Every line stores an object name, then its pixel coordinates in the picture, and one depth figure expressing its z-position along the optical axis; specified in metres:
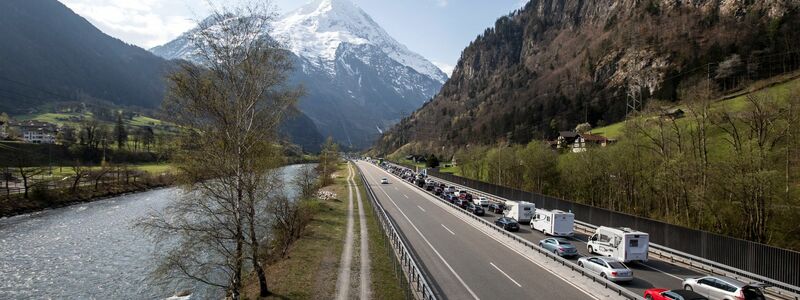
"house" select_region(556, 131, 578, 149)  107.82
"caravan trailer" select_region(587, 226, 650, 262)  28.61
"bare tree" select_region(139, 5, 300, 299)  17.47
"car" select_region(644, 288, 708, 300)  18.80
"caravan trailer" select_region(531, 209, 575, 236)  38.25
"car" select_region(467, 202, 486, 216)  50.78
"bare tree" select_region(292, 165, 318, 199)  56.31
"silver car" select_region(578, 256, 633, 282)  23.77
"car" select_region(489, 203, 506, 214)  54.62
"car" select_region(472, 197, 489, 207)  55.84
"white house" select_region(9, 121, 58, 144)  160.62
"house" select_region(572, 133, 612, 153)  85.82
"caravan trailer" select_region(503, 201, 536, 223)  45.75
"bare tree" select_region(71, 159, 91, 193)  79.74
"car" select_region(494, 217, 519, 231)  40.09
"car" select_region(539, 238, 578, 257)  29.59
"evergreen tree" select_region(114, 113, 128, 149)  140.25
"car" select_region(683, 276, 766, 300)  19.88
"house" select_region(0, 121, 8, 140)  130.38
